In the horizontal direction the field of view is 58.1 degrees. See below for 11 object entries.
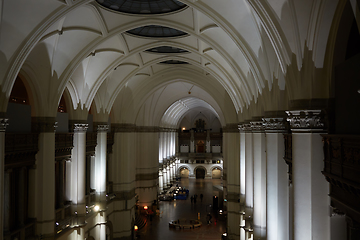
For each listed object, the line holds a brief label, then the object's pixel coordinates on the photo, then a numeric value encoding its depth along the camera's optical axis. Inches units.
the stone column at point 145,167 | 1170.6
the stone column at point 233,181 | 822.5
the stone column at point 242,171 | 713.8
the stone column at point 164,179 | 1502.2
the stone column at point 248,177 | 601.8
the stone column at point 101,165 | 775.1
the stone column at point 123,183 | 875.4
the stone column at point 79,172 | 645.9
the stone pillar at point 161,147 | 1445.5
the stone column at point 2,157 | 370.9
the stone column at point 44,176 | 511.2
